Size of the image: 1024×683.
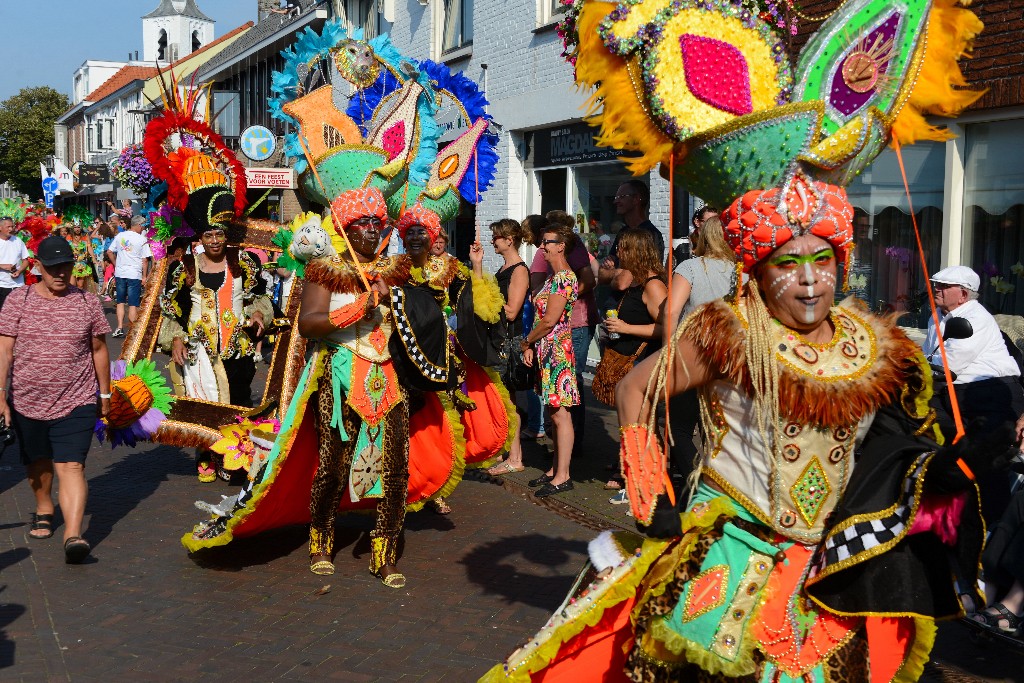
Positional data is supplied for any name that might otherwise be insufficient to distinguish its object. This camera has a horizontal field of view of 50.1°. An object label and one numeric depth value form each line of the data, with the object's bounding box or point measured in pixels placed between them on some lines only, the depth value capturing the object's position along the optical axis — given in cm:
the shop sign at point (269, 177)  1124
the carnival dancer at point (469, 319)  713
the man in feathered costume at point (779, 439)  309
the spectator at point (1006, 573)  477
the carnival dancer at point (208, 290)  838
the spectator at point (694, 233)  723
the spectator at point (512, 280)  802
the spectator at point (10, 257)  1291
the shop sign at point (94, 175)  4617
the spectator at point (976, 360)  573
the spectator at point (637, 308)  687
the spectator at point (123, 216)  2149
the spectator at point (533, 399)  867
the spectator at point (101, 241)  2377
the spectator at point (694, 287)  570
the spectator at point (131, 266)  1792
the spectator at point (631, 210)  782
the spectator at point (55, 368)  637
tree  6894
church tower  7956
